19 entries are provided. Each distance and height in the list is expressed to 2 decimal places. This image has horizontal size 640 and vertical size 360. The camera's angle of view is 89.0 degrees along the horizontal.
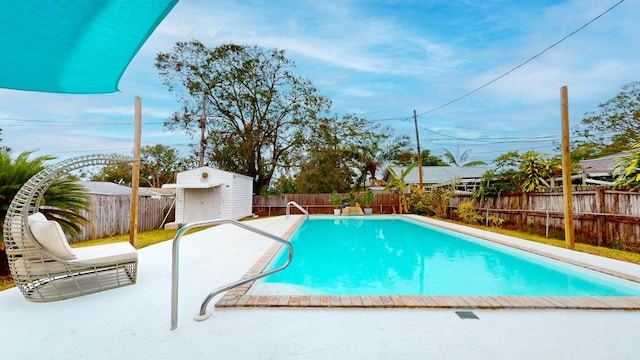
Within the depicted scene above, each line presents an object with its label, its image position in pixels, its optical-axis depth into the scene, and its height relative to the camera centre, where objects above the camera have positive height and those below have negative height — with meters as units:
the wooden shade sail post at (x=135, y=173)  7.07 +0.44
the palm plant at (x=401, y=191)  18.28 +0.00
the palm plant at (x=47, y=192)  4.64 +0.02
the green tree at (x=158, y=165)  33.84 +2.93
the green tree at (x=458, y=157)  29.66 +3.17
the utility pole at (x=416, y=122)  19.93 +4.26
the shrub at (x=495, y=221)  11.63 -1.11
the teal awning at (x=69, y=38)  1.38 +0.74
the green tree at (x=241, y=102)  20.59 +5.91
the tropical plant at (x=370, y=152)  26.77 +3.25
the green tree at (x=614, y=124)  19.59 +4.31
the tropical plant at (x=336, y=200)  18.91 -0.50
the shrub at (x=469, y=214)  13.02 -0.94
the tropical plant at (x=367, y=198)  18.97 -0.40
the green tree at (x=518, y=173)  10.36 +0.57
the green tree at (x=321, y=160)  22.92 +2.31
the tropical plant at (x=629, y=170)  6.97 +0.42
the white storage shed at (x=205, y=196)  14.22 -0.16
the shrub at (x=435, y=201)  15.66 -0.50
